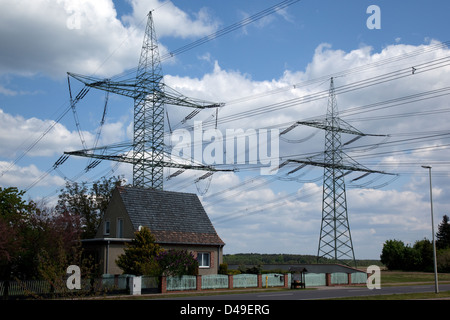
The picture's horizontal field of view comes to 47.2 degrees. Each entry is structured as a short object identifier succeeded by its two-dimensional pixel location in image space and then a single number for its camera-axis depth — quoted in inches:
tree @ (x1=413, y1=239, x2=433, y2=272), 3016.7
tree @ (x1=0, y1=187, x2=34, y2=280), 1155.9
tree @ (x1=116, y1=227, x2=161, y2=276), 1379.2
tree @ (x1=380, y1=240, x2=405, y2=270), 3196.4
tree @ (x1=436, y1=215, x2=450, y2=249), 3378.4
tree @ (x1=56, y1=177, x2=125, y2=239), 2401.6
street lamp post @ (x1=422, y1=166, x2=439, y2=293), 1422.7
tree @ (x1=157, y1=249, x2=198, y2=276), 1398.9
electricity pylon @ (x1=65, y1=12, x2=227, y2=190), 1759.4
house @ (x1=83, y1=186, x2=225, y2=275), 1632.6
